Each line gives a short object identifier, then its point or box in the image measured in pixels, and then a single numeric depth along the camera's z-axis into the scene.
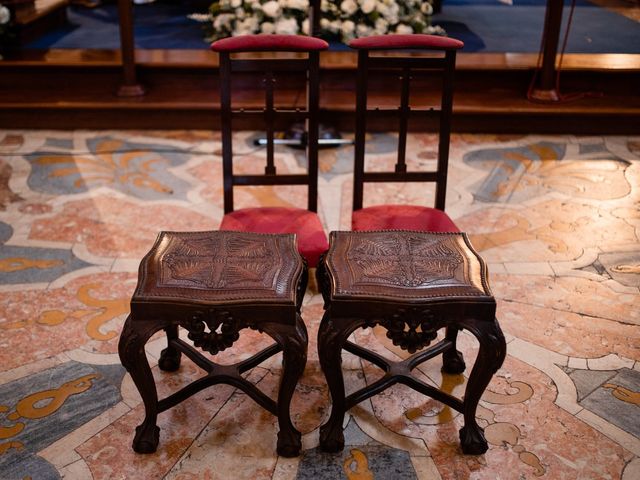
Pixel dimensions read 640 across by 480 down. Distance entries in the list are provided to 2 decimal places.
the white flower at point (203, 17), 5.76
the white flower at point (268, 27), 5.12
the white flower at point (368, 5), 5.22
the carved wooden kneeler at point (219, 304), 2.07
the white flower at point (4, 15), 5.29
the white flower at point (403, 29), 5.36
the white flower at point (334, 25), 5.43
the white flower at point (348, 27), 5.33
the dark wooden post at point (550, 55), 4.77
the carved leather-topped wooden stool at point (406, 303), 2.08
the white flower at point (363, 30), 5.36
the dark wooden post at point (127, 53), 4.83
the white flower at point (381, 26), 5.31
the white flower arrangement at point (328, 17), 5.13
